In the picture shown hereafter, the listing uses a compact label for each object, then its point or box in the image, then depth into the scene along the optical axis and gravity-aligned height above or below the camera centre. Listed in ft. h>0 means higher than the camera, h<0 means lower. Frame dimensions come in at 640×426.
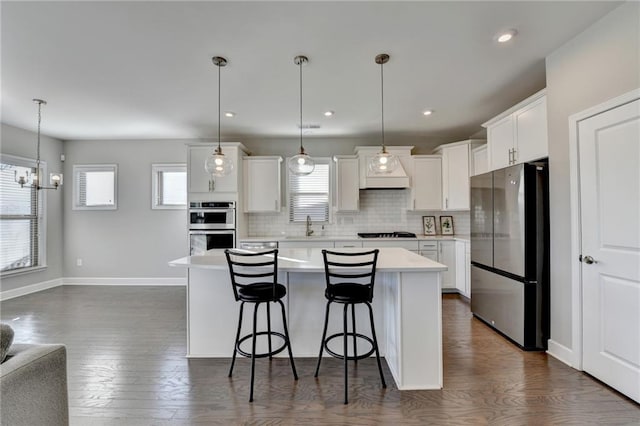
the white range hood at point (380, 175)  15.64 +2.22
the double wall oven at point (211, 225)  14.83 -0.44
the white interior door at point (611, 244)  6.31 -0.71
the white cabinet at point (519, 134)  8.99 +2.85
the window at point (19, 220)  14.47 -0.13
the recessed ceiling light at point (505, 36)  7.26 +4.64
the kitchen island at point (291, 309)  8.02 -2.73
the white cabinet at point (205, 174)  15.01 +2.24
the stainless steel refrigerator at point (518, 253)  8.72 -1.23
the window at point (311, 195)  16.58 +1.23
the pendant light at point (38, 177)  11.62 +1.86
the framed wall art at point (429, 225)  16.97 -0.57
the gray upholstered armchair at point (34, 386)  3.56 -2.27
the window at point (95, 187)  17.39 +1.86
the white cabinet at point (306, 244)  15.15 -1.48
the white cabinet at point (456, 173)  15.02 +2.26
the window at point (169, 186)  17.26 +1.88
